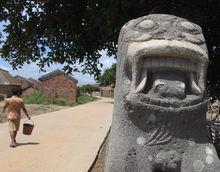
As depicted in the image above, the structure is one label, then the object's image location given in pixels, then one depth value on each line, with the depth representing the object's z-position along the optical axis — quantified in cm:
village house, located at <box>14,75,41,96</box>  2615
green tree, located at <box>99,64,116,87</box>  2889
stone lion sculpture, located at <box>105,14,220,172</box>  188
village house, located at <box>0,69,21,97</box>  2299
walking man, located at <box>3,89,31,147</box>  504
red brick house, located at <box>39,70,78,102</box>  2050
